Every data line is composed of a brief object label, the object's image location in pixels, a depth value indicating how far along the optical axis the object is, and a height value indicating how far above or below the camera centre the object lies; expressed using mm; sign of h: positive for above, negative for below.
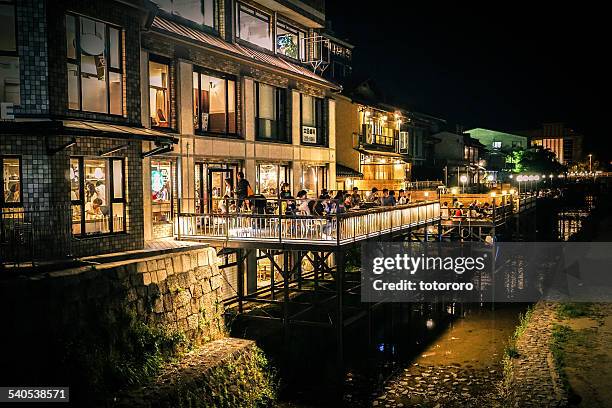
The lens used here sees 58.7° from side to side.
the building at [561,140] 165375 +14239
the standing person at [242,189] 19922 +58
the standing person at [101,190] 15875 +70
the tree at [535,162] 92525 +4434
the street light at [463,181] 50322 +685
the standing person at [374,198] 26312 -454
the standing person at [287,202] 19156 -453
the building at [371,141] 36969 +3780
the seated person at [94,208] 15534 -450
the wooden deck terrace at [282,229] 16953 -1273
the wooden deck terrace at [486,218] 31359 -1793
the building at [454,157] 61094 +3670
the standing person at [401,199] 26981 -518
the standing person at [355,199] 24866 -480
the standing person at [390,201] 24359 -549
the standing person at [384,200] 24406 -507
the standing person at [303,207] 19627 -629
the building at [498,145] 93938 +7680
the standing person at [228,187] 20844 +147
